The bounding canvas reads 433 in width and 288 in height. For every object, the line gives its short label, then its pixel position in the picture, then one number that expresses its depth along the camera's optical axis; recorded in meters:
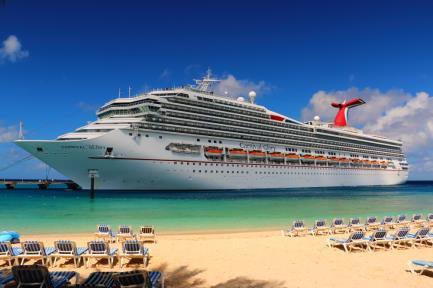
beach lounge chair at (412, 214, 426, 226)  16.34
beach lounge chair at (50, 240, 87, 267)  8.63
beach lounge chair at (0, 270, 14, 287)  6.43
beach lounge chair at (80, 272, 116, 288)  5.96
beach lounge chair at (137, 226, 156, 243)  11.86
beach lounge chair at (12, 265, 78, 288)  6.03
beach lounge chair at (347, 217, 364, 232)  14.42
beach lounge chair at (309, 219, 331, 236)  13.57
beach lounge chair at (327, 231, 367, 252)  10.36
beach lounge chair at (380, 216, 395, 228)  15.26
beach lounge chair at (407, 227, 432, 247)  11.21
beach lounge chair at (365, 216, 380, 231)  14.84
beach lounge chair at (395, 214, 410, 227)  15.88
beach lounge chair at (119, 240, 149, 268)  8.77
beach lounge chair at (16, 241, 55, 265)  8.67
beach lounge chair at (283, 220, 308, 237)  13.30
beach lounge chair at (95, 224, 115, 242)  12.01
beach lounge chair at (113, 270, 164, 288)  5.73
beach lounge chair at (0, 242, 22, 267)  8.66
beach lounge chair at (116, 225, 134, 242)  11.72
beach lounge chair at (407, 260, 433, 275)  7.69
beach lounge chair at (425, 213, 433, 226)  16.61
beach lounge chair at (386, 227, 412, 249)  10.86
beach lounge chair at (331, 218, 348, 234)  13.88
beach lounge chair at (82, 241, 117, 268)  8.66
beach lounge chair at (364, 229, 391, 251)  10.58
